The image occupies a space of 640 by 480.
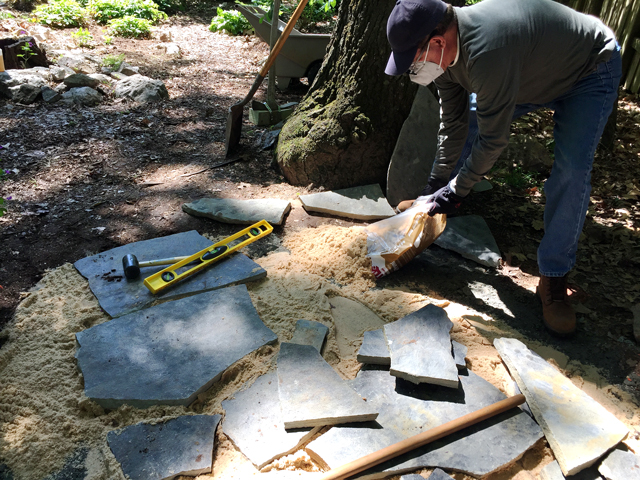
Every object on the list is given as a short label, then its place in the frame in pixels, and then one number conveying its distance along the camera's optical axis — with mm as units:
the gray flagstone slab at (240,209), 3166
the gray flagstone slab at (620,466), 1653
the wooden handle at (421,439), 1597
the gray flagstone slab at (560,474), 1684
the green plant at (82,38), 7343
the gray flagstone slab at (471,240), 3037
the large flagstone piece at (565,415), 1697
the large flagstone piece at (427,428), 1685
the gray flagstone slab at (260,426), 1719
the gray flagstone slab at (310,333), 2172
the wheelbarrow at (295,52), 5570
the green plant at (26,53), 5820
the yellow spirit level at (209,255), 2518
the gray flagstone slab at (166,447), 1652
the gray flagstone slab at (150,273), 2455
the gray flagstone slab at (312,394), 1754
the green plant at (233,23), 8500
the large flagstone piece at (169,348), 1934
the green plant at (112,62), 6230
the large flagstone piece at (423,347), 1884
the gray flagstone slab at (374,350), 2021
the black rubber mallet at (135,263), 2521
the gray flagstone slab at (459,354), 2018
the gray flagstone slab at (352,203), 3346
